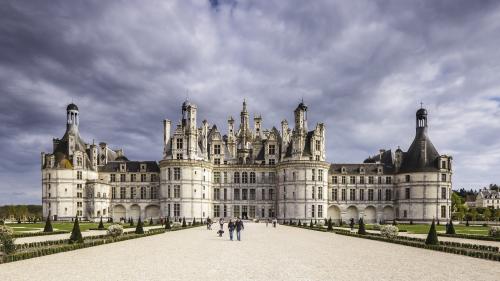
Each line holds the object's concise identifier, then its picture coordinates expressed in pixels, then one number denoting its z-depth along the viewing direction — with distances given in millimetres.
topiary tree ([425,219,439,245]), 29880
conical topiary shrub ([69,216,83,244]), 30297
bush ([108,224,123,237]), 37750
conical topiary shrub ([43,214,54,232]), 42188
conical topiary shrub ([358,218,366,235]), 42603
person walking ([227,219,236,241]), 36975
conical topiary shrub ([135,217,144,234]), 42719
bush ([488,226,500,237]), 36406
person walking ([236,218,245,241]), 36406
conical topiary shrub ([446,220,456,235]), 42188
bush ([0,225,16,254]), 22656
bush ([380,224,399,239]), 37312
